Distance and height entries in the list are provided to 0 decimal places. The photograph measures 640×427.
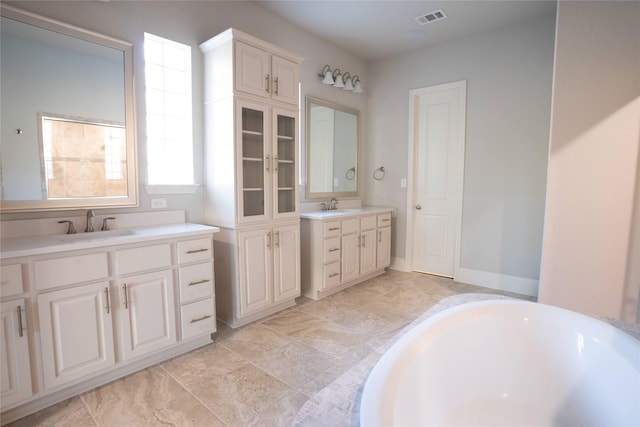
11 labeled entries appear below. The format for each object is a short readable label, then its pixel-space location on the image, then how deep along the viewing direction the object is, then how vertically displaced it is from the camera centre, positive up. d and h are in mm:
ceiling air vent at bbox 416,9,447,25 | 3201 +1696
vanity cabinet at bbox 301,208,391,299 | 3291 -682
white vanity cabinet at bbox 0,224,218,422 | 1604 -715
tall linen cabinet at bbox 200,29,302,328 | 2559 +153
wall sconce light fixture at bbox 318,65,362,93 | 3759 +1286
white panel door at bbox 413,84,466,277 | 3896 +137
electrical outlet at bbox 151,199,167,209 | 2496 -140
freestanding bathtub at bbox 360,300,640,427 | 1246 -787
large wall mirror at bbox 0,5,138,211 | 1863 +425
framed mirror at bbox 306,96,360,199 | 3738 +446
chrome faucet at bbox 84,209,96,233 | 2137 -250
